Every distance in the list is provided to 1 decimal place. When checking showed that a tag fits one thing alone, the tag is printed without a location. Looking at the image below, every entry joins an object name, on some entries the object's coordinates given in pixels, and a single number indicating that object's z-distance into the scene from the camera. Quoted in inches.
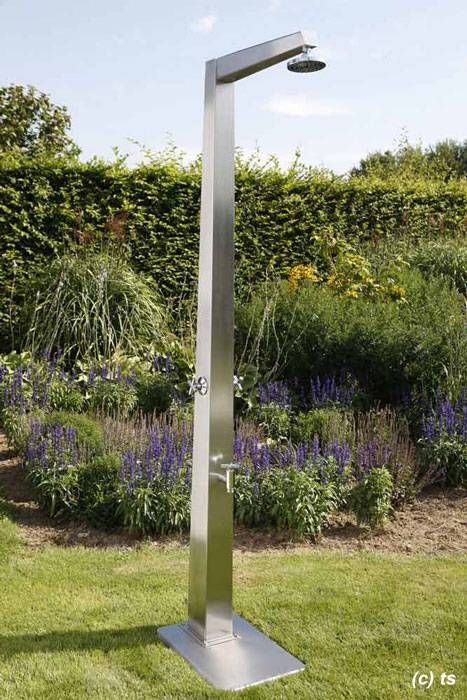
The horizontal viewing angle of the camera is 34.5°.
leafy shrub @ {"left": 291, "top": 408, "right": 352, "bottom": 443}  198.6
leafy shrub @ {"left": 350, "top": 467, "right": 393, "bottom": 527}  167.8
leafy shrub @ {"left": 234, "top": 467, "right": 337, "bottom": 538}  162.9
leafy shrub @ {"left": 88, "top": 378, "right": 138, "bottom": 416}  231.6
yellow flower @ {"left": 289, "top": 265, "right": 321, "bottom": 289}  319.6
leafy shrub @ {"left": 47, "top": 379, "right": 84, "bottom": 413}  230.4
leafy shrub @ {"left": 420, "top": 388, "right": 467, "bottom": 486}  195.2
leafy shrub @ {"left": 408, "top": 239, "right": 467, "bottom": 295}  350.6
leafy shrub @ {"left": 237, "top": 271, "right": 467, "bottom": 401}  231.9
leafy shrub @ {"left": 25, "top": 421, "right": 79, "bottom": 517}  173.8
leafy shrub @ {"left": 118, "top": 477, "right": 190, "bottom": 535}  161.8
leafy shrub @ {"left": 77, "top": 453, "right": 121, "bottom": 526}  169.8
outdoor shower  108.0
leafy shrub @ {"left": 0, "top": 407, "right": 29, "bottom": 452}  206.7
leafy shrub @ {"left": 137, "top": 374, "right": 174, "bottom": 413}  239.0
